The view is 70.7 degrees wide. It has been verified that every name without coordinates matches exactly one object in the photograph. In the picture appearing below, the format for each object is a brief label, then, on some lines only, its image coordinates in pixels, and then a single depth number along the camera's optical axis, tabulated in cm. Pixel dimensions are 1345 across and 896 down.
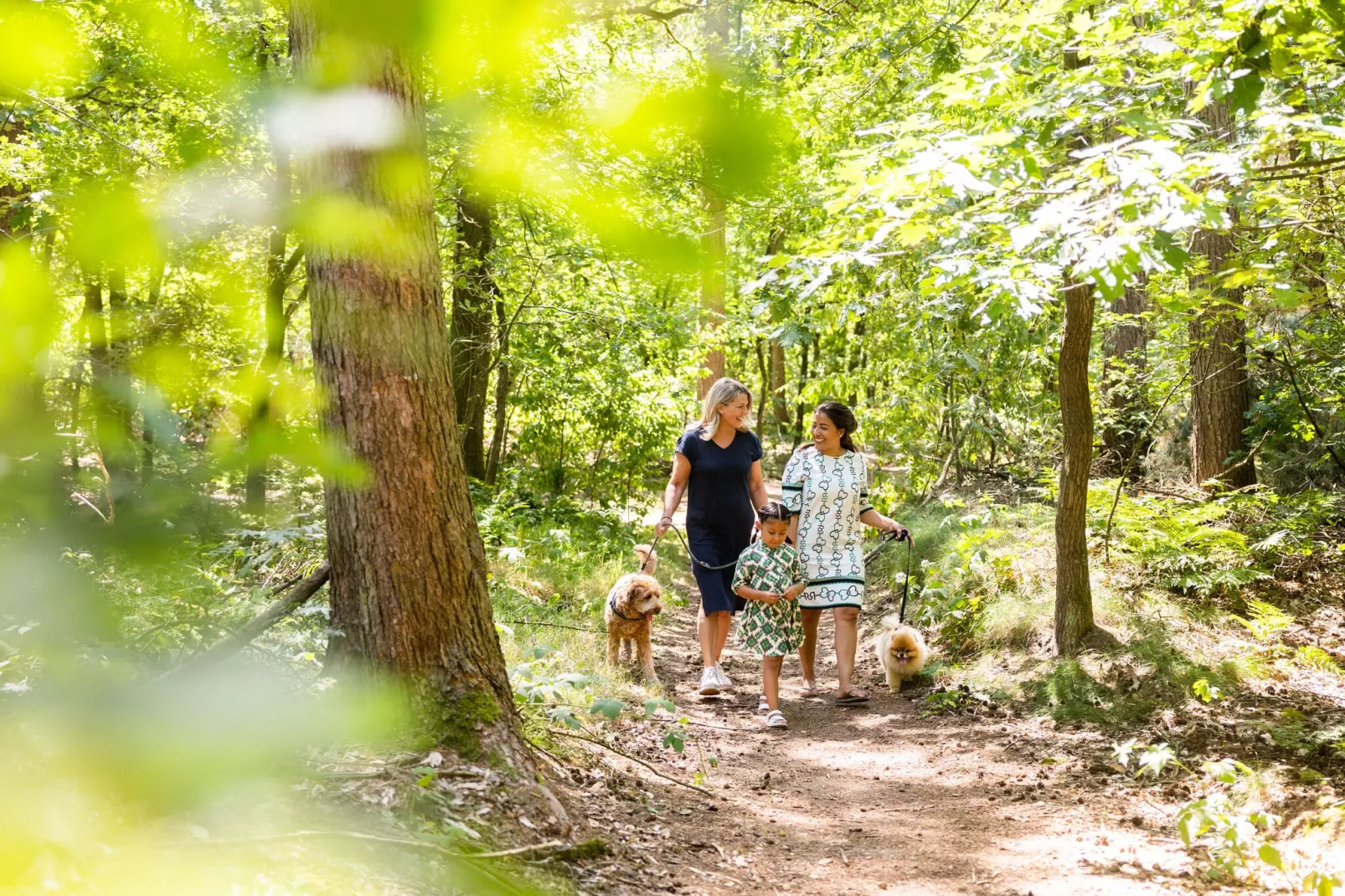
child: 645
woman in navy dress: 685
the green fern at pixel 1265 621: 595
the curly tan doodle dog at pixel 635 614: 681
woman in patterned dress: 681
